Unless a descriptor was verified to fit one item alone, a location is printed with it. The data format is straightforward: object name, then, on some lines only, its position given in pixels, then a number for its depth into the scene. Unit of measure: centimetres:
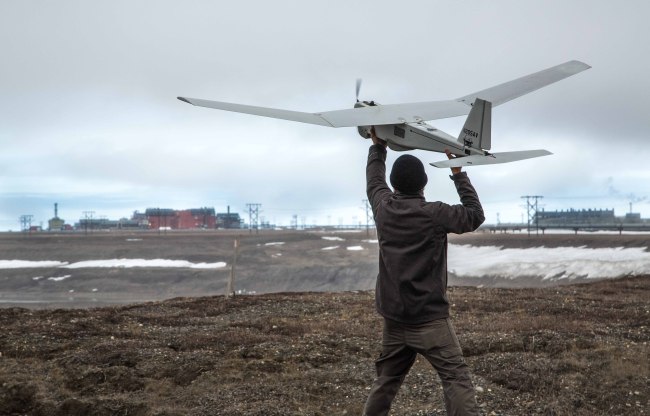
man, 535
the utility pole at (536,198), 10302
